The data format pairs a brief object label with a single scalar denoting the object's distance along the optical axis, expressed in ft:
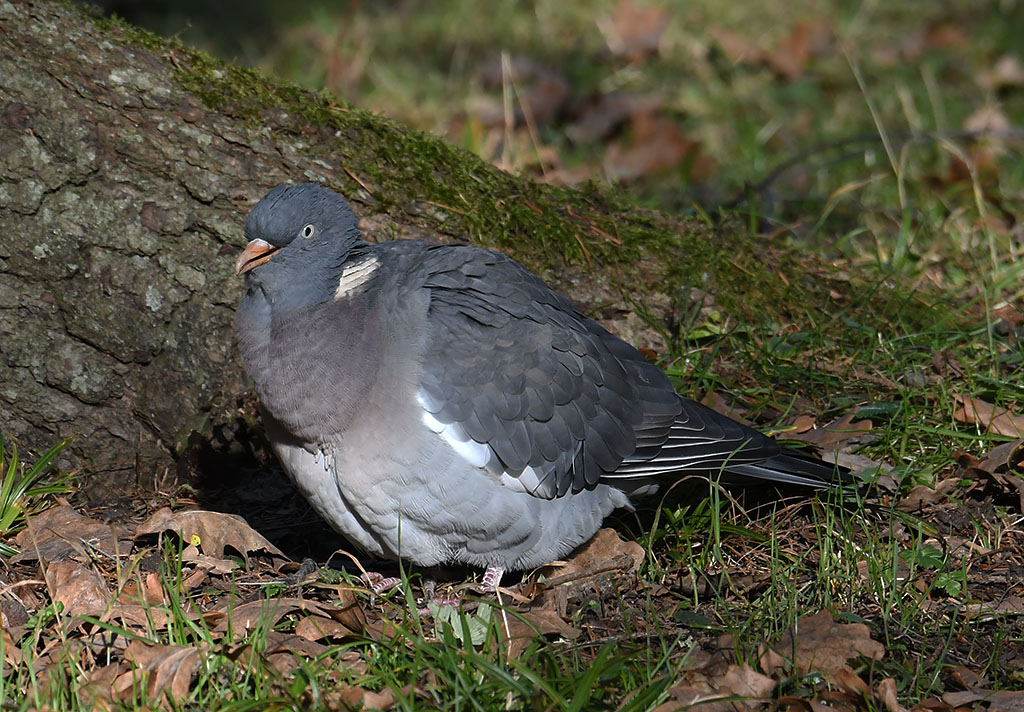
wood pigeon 21.09
